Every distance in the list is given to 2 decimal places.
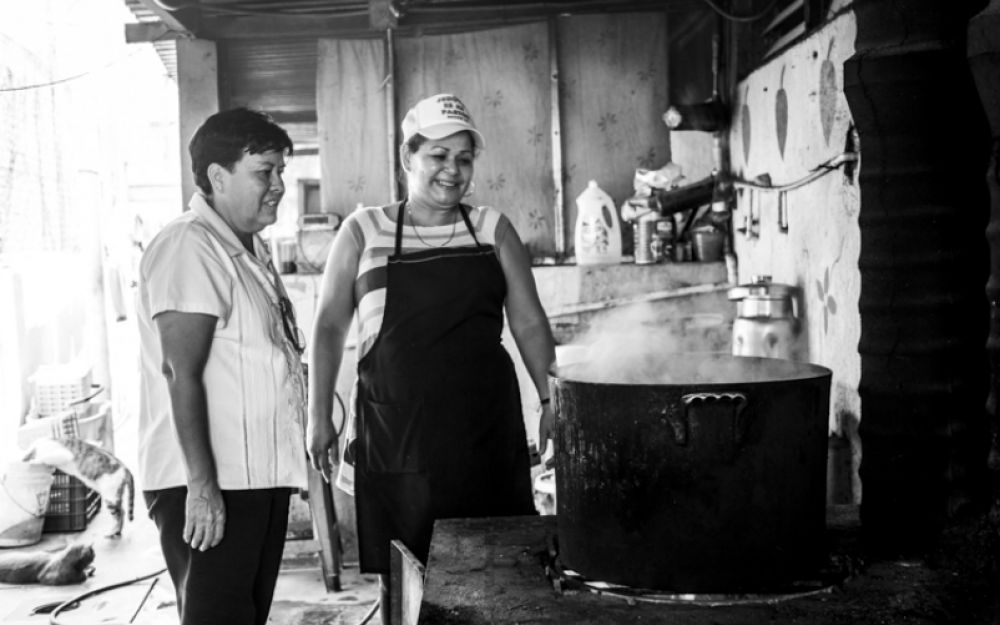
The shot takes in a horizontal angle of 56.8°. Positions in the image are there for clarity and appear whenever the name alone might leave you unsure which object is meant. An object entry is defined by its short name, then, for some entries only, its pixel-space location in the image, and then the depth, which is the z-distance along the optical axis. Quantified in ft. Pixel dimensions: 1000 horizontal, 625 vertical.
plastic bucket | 22.34
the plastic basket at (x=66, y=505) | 23.66
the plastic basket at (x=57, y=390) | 27.02
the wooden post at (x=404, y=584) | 9.04
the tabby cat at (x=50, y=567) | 19.29
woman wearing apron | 10.62
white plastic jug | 19.12
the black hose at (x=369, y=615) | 15.83
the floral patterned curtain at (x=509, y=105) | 20.52
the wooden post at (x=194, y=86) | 21.06
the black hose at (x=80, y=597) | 16.84
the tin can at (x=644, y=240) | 18.72
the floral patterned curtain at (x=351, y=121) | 20.75
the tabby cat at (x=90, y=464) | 22.61
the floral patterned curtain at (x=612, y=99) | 20.29
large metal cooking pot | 6.84
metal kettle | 14.10
